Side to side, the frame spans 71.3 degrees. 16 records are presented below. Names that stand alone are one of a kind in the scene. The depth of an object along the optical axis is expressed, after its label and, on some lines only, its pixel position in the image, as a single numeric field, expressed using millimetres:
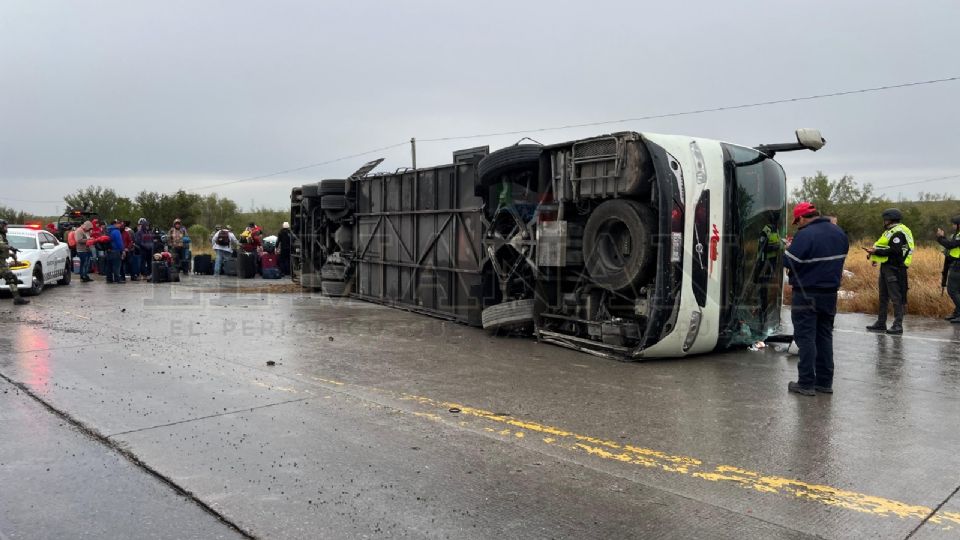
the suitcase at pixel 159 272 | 18234
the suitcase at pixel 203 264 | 22047
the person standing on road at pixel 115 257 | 17906
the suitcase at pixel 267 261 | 21031
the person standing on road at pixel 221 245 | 21281
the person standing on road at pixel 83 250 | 18453
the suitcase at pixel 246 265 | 20500
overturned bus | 7613
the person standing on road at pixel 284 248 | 21203
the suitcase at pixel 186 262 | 21750
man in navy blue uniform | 6324
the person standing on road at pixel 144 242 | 19391
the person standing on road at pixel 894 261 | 10047
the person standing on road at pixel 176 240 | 20984
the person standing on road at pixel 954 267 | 10938
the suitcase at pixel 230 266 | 21359
